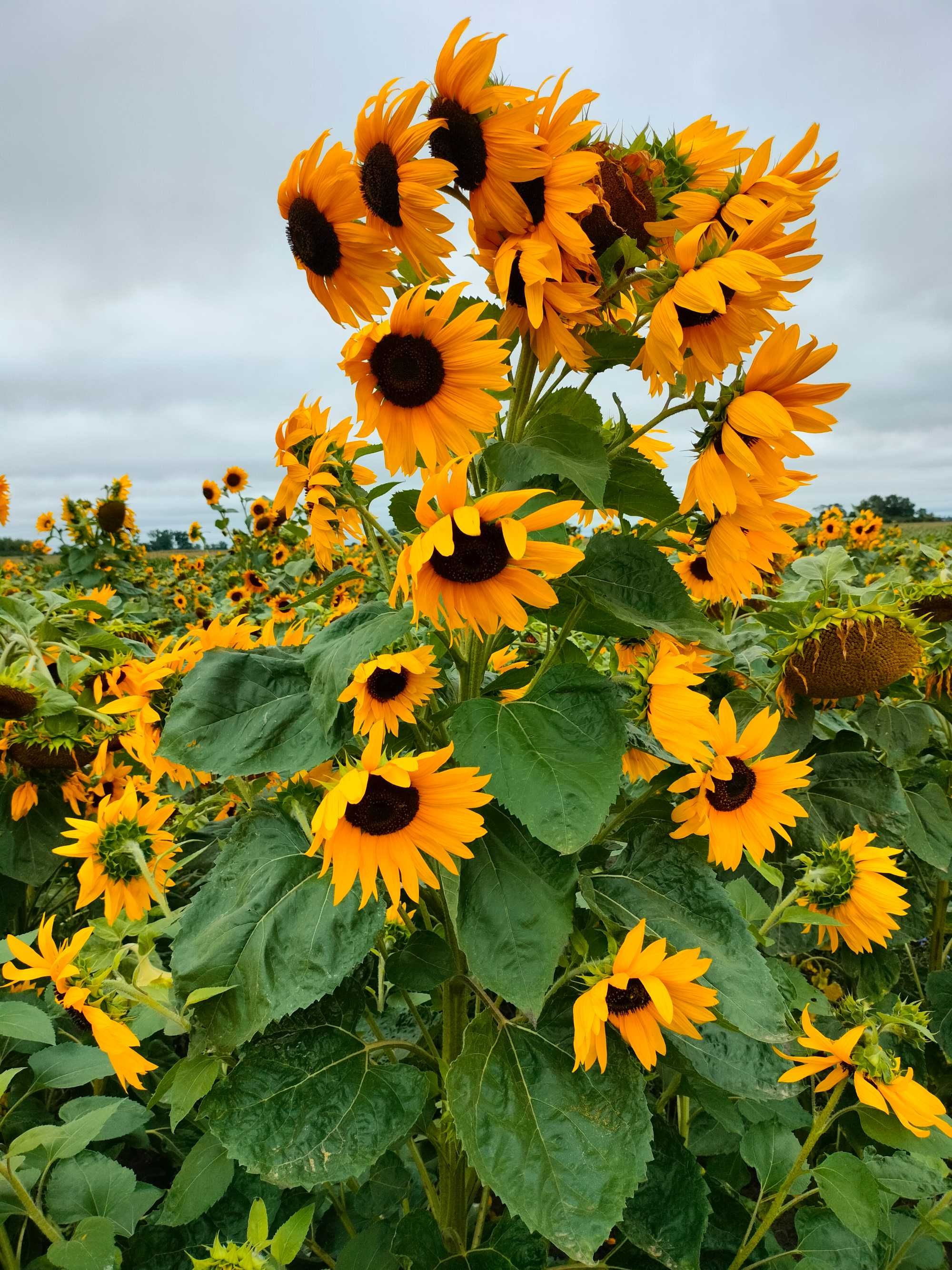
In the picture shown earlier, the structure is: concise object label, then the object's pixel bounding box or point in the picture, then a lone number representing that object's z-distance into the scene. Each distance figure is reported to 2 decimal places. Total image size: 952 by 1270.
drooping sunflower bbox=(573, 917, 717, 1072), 0.99
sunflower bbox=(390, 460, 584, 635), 0.89
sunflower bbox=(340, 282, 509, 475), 1.00
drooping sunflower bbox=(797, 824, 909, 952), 1.41
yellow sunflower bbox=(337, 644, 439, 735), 1.05
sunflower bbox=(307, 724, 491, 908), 1.00
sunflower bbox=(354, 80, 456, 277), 0.98
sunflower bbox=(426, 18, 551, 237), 0.96
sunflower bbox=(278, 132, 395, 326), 1.03
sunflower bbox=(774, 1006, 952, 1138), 1.21
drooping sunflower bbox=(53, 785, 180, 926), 1.41
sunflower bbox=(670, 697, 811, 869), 1.21
